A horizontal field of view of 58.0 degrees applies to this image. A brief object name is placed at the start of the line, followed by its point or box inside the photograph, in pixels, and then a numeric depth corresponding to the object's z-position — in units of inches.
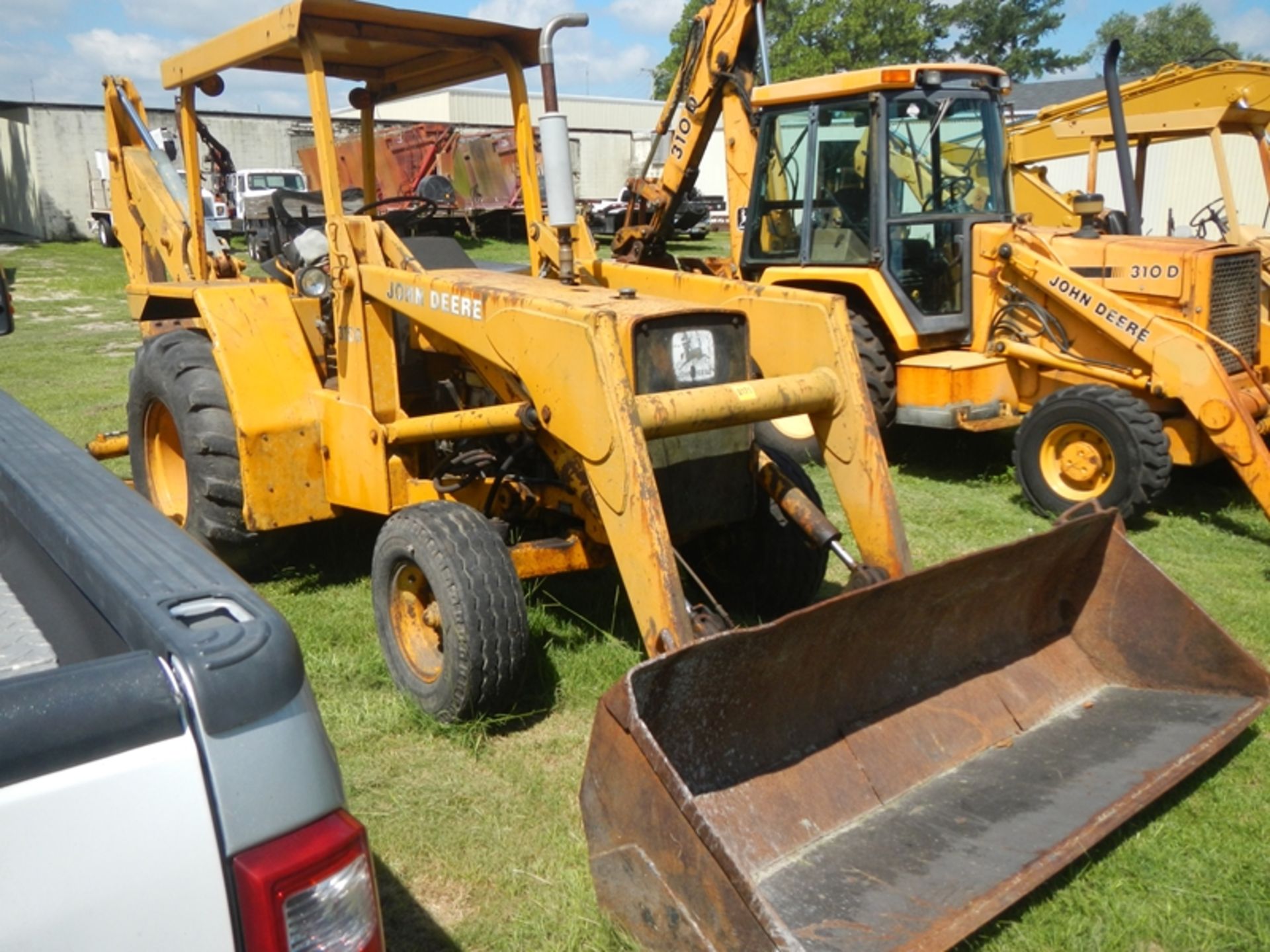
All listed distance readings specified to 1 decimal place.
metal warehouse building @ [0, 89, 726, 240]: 1127.0
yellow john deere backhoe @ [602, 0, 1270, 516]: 249.3
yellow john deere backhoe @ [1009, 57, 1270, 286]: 297.0
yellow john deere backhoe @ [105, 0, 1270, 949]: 113.2
